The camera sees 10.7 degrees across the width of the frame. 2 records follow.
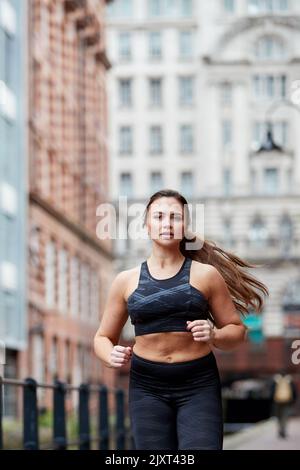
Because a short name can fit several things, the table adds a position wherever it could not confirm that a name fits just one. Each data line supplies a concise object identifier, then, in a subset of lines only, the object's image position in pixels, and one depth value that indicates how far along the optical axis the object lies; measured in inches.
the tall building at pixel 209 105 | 4522.6
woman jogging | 276.2
